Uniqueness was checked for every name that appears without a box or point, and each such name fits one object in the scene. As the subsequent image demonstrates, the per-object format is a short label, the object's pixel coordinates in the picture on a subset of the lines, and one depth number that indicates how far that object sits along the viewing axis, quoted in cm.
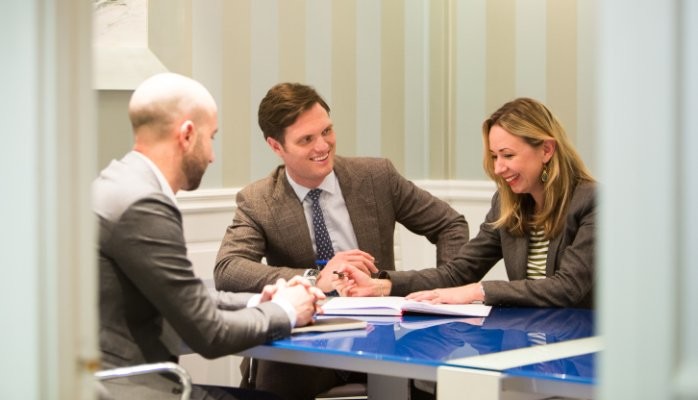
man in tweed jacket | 381
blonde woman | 339
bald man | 263
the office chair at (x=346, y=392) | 373
